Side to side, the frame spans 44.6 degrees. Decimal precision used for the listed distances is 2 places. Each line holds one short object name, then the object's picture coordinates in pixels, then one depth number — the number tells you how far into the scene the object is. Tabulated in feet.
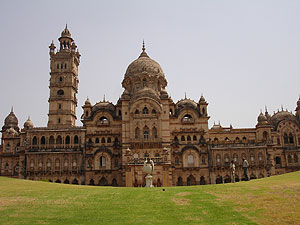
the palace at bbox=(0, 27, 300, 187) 197.88
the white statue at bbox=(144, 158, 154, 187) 128.67
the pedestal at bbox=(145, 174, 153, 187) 128.54
